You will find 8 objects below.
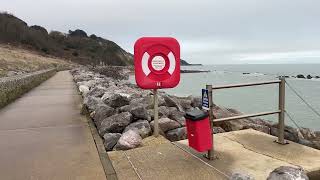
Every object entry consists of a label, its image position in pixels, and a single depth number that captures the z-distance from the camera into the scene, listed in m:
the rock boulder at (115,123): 3.77
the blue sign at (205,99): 2.81
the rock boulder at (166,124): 3.94
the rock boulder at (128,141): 3.24
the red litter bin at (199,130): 2.80
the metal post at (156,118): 3.47
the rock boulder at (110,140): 3.41
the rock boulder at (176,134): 3.83
